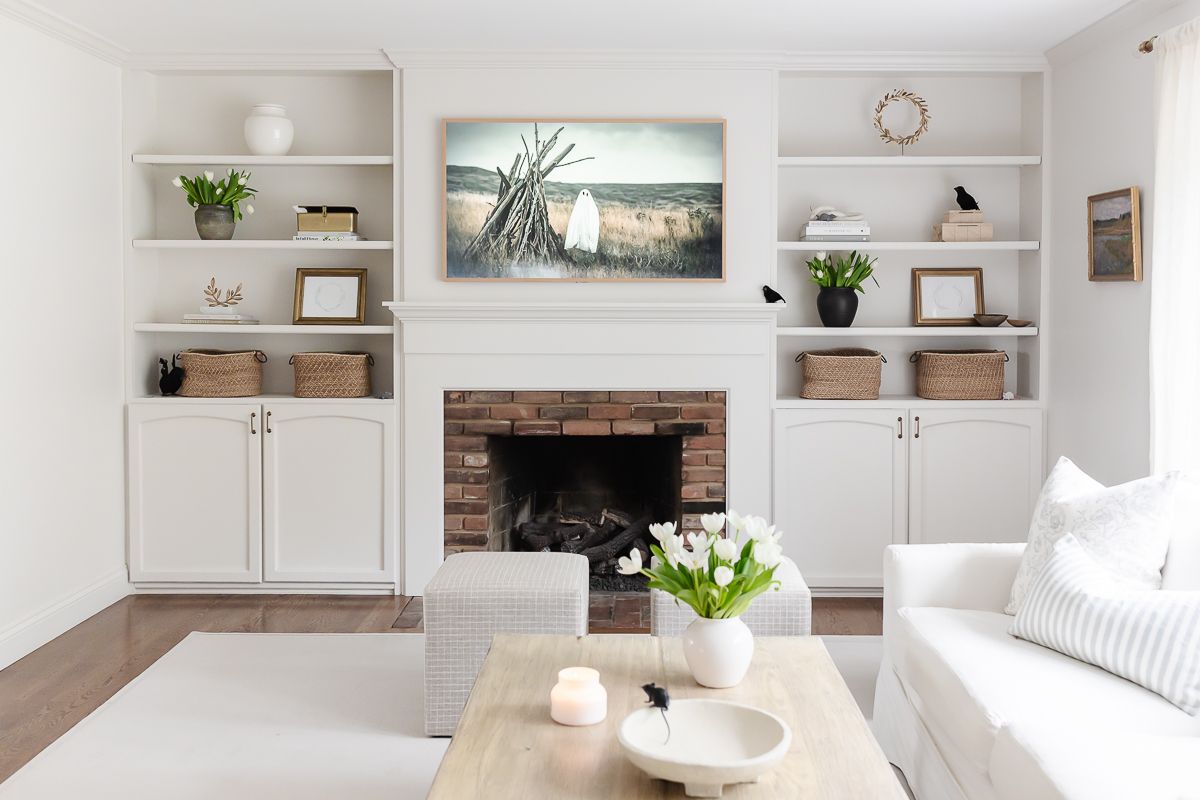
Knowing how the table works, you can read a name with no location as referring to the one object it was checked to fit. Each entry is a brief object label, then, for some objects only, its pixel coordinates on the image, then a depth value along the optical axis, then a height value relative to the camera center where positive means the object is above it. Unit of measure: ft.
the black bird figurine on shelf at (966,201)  15.29 +2.76
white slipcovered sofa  6.25 -2.30
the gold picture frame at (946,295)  15.76 +1.40
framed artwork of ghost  14.83 +2.62
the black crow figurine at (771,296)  14.58 +1.28
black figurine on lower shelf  15.44 +0.02
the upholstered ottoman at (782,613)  9.99 -2.22
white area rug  9.12 -3.49
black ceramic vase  15.10 +1.18
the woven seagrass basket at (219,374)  15.24 +0.13
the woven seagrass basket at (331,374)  15.17 +0.13
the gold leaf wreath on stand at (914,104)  15.19 +4.05
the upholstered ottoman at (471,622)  10.08 -2.34
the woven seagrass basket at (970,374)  15.06 +0.17
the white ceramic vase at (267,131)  15.05 +3.70
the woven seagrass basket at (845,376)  14.99 +0.14
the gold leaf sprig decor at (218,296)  15.79 +1.34
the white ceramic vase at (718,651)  7.29 -1.90
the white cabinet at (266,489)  15.08 -1.57
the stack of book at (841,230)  15.06 +2.28
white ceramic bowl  5.68 -2.14
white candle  6.77 -2.11
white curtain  10.85 +1.37
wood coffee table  5.96 -2.27
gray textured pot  15.15 +2.39
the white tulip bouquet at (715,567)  7.24 -1.30
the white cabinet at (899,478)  14.98 -1.35
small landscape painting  12.32 +1.88
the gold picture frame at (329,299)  15.64 +1.29
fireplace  14.97 -1.30
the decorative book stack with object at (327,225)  15.20 +2.35
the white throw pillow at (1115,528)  8.73 -1.24
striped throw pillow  7.52 -1.86
